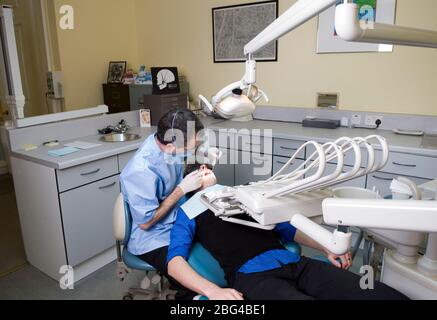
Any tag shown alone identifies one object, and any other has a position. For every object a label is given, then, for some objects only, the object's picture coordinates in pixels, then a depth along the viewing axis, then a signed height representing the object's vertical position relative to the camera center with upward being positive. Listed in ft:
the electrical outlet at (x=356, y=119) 9.36 -1.22
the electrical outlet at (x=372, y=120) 9.09 -1.22
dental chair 4.54 -2.54
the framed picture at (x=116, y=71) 13.07 +0.26
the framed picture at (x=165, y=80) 10.75 -0.10
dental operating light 2.17 +0.27
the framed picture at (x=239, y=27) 10.46 +1.53
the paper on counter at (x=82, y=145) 7.94 -1.55
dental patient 3.84 -2.33
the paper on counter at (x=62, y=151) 7.22 -1.54
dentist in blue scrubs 4.92 -1.54
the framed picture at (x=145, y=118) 10.51 -1.22
